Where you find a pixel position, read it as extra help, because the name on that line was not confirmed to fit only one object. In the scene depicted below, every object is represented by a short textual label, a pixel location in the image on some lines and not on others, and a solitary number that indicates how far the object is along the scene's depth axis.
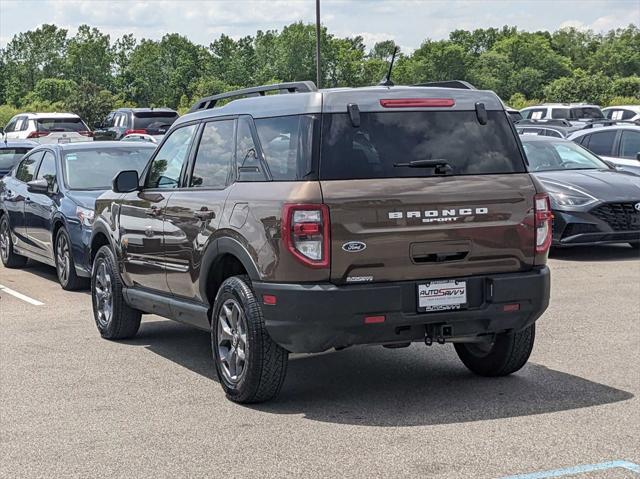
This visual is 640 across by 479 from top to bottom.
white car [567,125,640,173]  17.88
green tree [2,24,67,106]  122.12
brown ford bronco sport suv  6.46
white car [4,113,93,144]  33.72
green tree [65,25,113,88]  126.44
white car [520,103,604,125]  34.81
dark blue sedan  12.07
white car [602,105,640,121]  32.81
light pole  39.42
